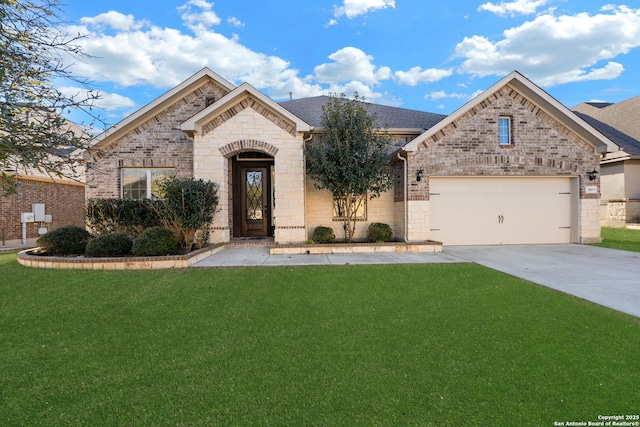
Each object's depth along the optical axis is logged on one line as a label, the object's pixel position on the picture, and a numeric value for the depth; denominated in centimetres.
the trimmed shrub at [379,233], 1051
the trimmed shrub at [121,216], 1015
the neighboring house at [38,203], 1412
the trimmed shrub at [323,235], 1023
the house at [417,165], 1032
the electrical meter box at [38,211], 1491
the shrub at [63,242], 865
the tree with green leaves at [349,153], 950
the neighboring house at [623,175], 1686
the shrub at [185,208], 890
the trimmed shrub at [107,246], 801
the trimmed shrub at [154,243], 788
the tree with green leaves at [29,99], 338
